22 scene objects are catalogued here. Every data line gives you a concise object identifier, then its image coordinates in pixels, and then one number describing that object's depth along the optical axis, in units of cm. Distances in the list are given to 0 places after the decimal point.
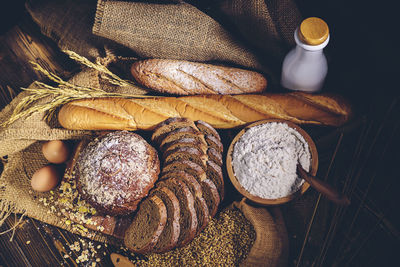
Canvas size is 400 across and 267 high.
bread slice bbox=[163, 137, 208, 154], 137
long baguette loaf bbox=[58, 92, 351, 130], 138
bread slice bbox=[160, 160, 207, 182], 134
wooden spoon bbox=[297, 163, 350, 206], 104
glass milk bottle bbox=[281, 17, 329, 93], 111
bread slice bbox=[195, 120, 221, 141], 144
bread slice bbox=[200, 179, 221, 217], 134
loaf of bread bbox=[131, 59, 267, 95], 144
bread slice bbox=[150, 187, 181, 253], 131
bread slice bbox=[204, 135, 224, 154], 141
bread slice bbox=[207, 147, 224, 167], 138
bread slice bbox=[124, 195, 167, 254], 132
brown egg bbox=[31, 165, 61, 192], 157
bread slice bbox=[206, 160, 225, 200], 136
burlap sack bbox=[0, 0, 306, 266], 136
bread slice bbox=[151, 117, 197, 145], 144
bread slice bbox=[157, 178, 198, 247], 130
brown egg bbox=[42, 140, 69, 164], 159
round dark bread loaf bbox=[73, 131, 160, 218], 137
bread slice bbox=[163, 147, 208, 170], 136
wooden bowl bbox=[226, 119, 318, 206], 128
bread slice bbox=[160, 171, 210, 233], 133
